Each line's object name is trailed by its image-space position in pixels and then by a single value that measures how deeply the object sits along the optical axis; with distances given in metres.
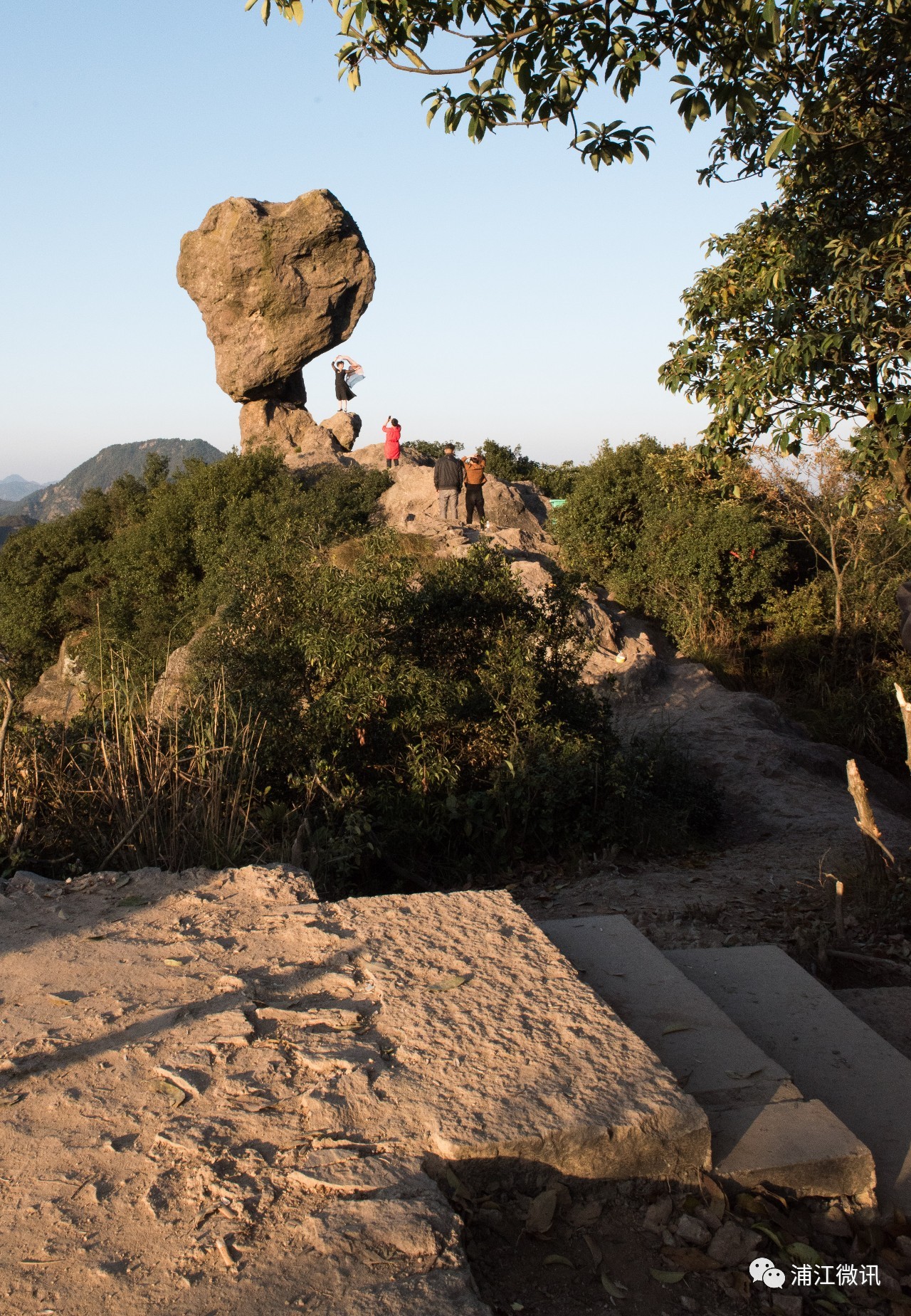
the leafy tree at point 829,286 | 4.96
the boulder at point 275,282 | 22.30
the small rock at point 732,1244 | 2.16
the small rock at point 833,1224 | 2.30
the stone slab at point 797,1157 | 2.37
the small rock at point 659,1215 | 2.23
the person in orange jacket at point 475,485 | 16.19
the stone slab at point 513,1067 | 2.29
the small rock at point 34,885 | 3.74
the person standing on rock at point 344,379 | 24.67
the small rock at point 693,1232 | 2.20
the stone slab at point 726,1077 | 2.38
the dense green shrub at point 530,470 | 22.73
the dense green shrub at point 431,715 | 6.13
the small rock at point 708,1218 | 2.23
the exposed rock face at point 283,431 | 23.12
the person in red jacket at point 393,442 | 20.56
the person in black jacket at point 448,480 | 15.74
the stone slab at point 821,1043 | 2.74
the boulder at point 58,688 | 16.14
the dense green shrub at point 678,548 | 14.56
